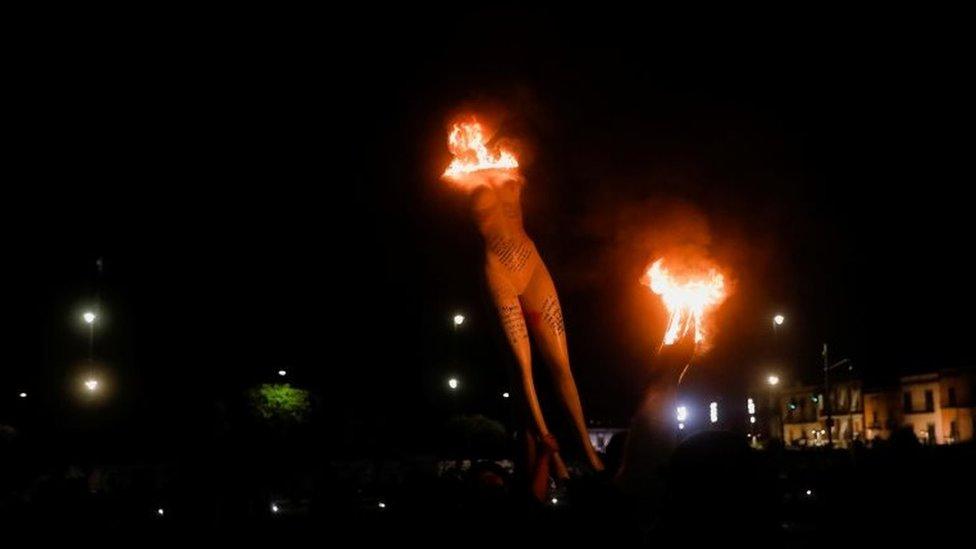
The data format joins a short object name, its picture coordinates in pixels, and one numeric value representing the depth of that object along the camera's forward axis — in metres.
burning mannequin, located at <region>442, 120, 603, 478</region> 13.80
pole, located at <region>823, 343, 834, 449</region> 32.09
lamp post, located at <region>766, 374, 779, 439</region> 82.46
